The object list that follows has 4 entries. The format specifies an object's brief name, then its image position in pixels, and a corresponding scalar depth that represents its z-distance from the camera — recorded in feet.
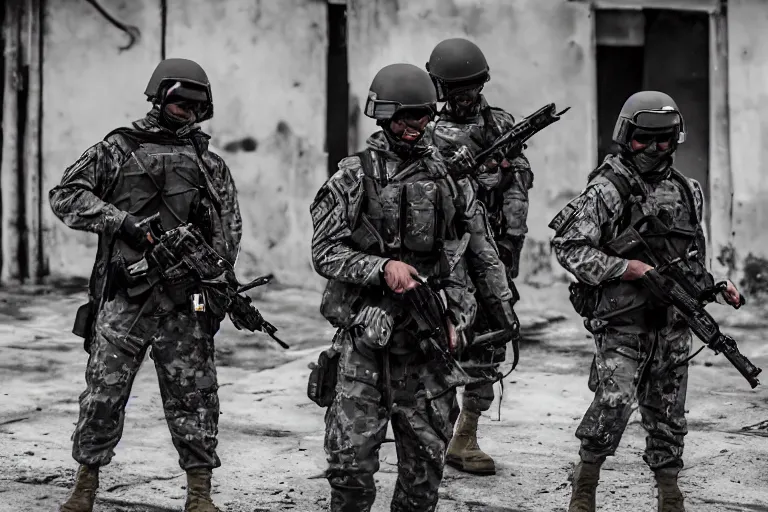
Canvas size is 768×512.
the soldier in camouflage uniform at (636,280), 37.87
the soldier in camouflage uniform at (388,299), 33.44
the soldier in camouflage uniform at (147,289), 37.70
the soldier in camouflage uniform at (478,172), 43.52
